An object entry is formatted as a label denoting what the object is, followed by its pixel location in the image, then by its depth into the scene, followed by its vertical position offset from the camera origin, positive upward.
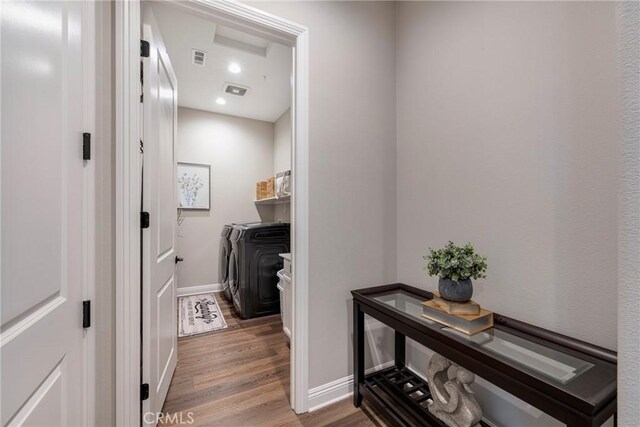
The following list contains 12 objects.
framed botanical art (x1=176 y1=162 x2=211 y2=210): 3.70 +0.38
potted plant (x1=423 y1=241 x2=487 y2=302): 1.19 -0.28
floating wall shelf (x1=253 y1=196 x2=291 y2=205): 3.70 +0.16
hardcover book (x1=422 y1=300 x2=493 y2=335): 1.12 -0.49
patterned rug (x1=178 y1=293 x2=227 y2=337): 2.67 -1.22
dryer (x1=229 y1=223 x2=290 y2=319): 2.92 -0.63
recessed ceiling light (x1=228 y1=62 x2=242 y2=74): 2.67 +1.54
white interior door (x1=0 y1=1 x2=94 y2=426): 0.60 +0.00
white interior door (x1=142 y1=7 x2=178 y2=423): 1.27 -0.06
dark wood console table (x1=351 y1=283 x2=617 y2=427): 0.77 -0.54
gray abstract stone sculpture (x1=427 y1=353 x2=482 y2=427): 1.21 -0.91
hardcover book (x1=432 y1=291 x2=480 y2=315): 1.17 -0.44
